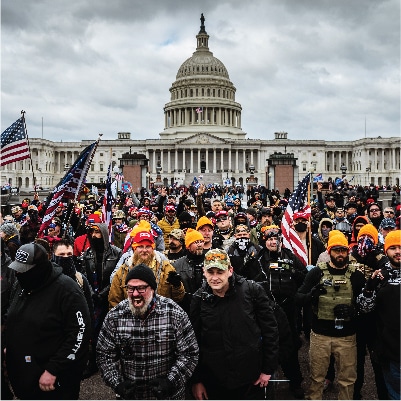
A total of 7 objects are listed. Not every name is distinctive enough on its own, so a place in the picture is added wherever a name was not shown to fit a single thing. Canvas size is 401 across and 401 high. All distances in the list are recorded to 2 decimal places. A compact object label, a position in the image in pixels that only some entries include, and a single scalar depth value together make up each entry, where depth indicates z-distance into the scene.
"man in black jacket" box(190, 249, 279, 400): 4.10
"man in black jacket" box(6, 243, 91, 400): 3.93
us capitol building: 98.12
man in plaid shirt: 3.86
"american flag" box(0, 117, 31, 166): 9.66
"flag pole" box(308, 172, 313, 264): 7.34
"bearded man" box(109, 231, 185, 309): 5.11
